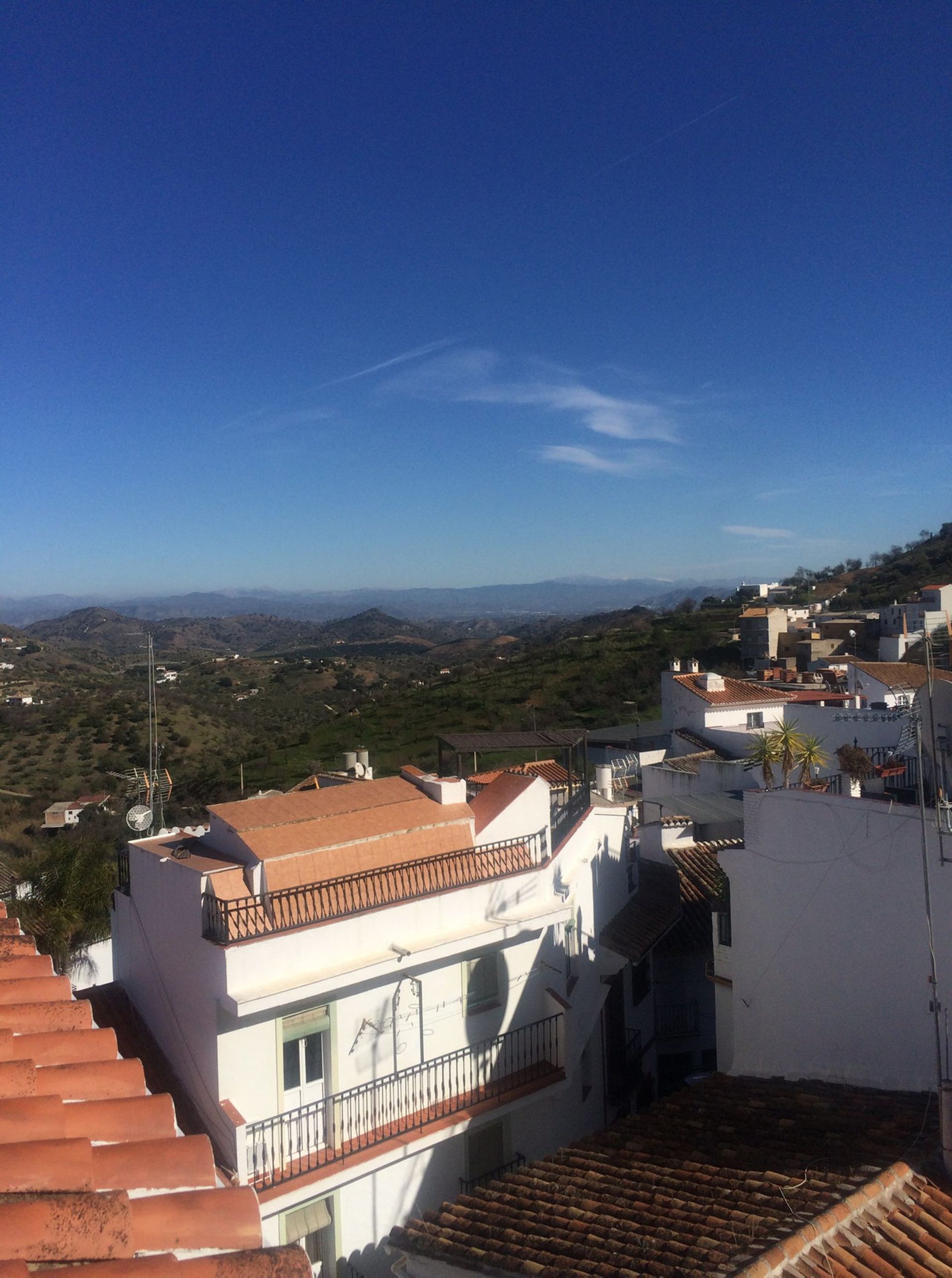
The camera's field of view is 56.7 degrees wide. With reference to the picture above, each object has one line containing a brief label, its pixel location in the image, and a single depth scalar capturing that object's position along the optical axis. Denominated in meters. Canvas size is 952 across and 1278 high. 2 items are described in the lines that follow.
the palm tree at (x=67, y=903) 13.42
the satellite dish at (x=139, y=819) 13.12
